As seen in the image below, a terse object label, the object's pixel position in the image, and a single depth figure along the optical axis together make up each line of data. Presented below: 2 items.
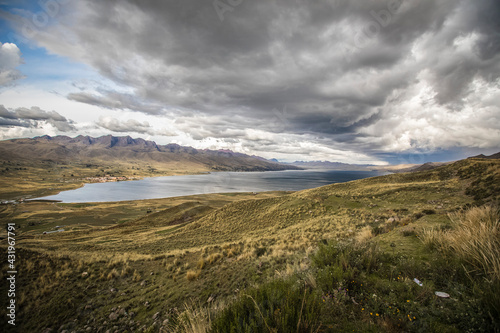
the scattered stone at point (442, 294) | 3.49
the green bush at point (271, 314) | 2.78
